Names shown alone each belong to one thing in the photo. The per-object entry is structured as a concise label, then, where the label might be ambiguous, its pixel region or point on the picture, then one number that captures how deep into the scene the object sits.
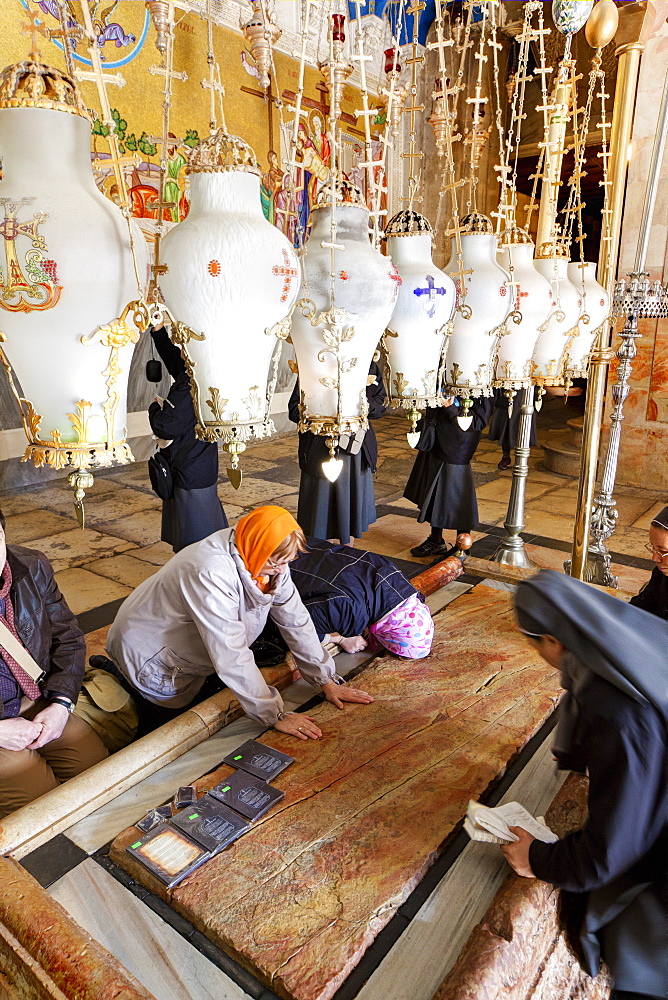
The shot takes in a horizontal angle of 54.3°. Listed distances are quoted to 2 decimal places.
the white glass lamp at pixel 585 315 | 2.44
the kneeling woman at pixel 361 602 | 2.45
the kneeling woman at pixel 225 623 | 2.07
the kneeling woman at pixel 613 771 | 1.27
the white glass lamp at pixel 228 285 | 1.03
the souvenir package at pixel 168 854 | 1.47
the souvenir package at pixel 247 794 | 1.66
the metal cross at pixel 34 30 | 0.98
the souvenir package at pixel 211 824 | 1.57
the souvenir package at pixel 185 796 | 1.67
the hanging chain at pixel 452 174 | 1.64
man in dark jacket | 1.99
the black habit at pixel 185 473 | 3.12
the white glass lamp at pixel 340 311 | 1.25
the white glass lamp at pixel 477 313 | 1.73
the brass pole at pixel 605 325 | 1.95
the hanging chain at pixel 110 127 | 0.93
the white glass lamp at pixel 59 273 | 0.91
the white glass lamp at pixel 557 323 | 2.25
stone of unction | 1.34
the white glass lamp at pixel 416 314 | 1.43
